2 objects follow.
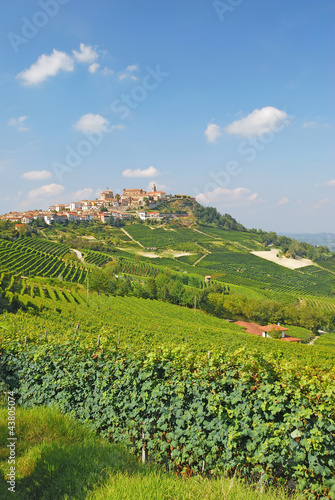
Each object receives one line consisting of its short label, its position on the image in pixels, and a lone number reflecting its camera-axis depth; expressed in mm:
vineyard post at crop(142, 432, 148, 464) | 4316
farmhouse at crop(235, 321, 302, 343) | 40512
